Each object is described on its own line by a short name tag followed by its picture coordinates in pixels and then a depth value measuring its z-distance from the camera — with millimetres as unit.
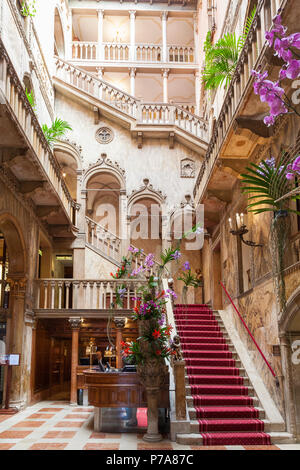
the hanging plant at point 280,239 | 7742
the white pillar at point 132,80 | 21875
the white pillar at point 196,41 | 22514
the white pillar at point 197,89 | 22266
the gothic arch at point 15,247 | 11664
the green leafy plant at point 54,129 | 15464
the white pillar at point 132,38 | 22219
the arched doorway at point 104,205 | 20172
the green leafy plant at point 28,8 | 13434
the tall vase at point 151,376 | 7781
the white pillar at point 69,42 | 21462
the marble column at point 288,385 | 7680
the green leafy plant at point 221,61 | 11305
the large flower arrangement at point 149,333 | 7977
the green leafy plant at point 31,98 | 12555
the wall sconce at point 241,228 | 9562
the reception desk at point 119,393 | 8547
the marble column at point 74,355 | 13062
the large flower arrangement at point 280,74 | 2602
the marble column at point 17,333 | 11766
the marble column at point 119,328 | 13680
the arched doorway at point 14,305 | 11781
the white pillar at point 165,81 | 21855
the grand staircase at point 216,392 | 7688
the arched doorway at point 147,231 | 19155
